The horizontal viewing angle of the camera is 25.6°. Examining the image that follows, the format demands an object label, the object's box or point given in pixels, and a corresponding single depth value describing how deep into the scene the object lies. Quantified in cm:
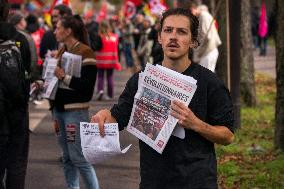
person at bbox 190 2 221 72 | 960
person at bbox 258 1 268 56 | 2290
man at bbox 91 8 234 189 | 329
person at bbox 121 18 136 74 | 2086
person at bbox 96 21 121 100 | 1304
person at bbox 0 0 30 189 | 436
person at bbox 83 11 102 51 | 1267
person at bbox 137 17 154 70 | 1453
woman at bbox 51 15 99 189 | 544
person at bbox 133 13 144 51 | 1968
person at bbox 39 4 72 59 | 871
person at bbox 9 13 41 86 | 578
